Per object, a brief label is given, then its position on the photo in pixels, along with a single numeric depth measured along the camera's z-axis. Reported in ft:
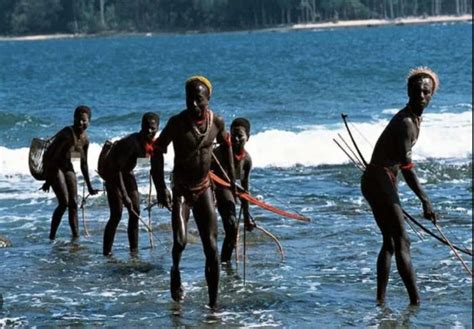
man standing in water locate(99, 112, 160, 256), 38.99
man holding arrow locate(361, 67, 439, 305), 31.42
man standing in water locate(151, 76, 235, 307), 31.58
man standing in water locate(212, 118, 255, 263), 37.11
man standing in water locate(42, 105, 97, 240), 42.50
